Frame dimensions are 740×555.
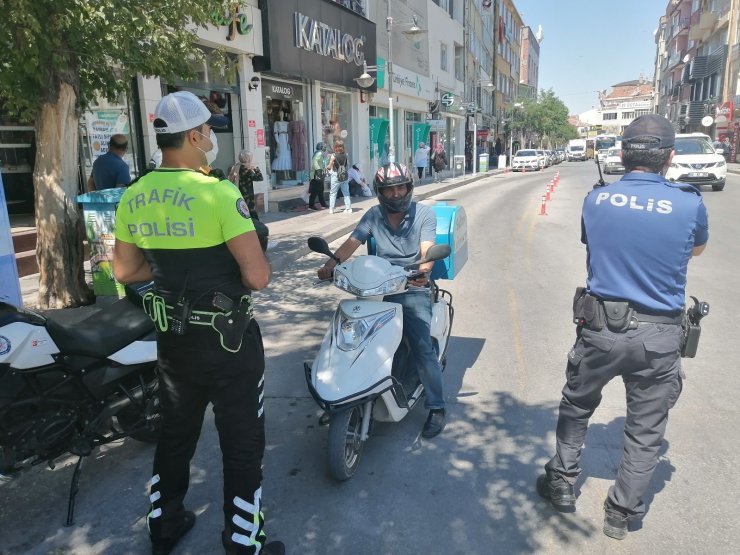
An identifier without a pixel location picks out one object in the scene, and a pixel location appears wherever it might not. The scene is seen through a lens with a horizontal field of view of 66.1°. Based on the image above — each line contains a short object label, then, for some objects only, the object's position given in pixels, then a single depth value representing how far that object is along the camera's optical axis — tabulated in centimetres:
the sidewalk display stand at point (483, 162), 3684
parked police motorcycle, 281
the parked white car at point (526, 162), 4022
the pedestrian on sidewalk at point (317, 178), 1486
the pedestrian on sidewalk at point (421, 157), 2564
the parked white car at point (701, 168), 1812
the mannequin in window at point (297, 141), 1712
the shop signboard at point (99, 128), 1011
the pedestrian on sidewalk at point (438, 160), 2722
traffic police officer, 228
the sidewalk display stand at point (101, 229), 632
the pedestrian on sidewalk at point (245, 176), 1055
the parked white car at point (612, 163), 2690
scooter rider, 372
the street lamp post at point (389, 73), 1814
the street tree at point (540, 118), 6391
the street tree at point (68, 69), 512
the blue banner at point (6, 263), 488
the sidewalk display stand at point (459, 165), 3319
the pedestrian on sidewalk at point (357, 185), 1792
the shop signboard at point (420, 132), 2895
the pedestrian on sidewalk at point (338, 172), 1401
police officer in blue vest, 256
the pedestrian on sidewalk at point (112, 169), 725
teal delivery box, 424
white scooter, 317
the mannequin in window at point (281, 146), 1648
